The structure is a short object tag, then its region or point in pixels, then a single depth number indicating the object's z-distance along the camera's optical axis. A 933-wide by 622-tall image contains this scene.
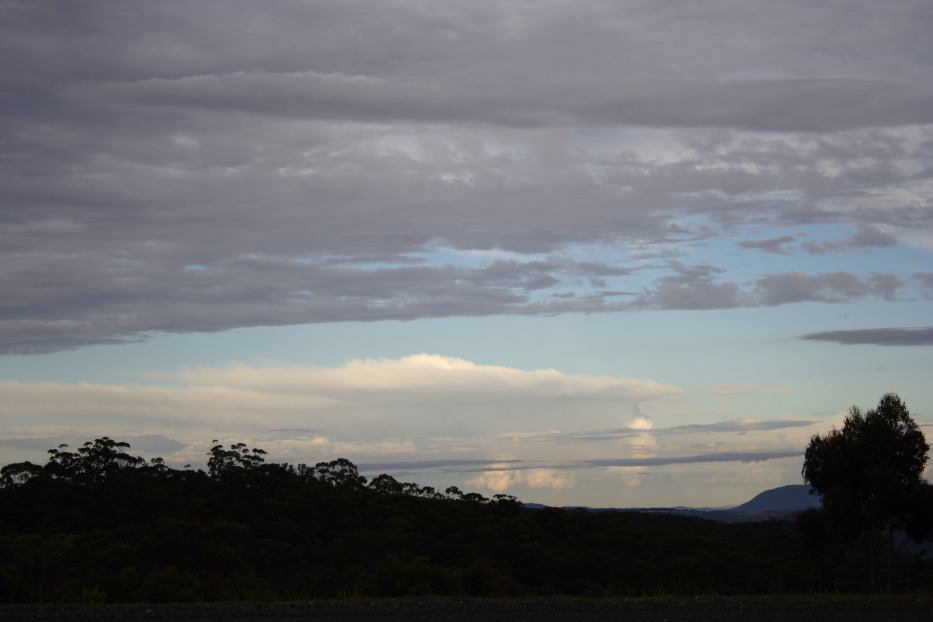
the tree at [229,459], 59.38
